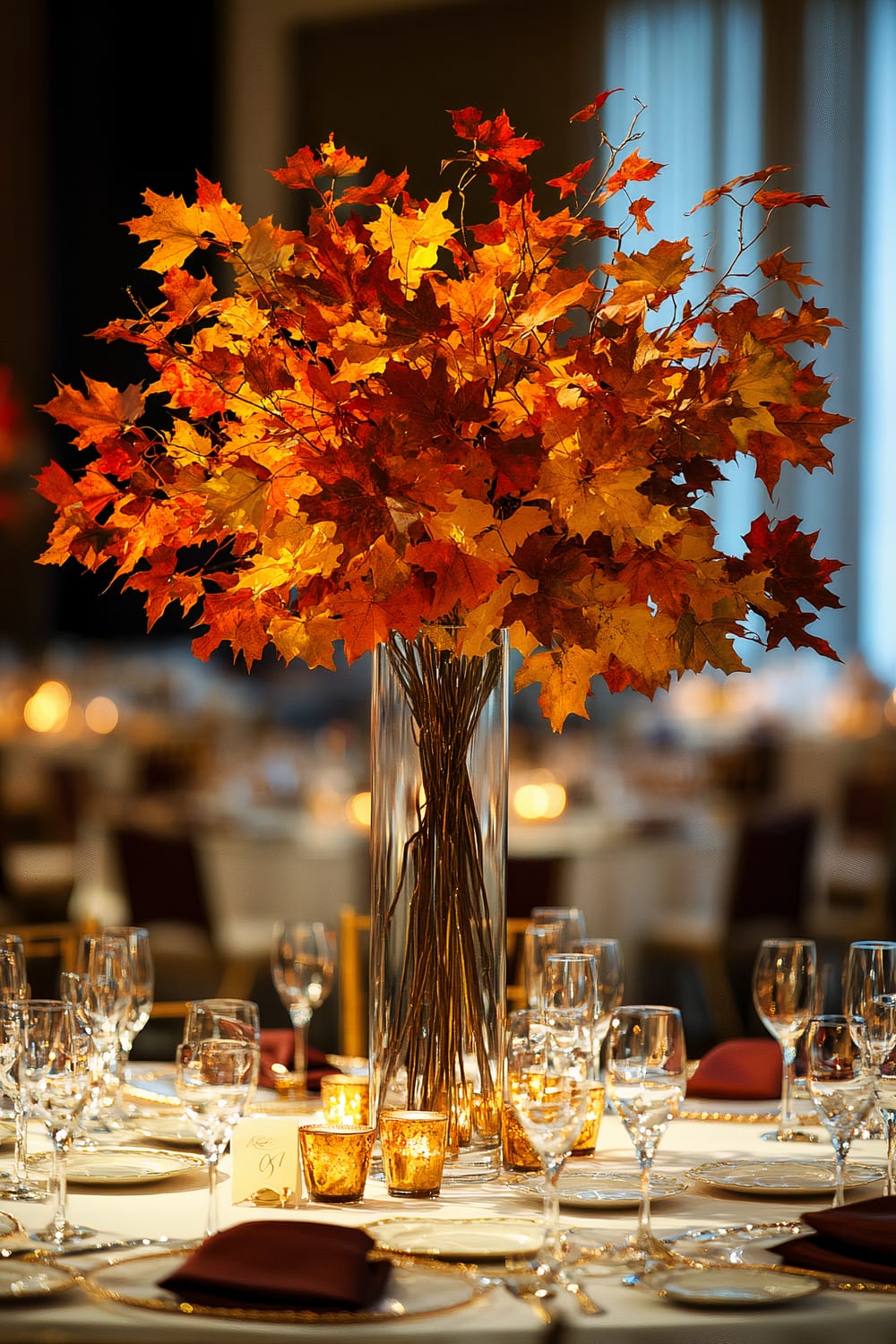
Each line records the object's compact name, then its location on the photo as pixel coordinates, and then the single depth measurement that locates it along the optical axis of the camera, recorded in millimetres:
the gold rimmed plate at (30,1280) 3256
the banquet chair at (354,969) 4693
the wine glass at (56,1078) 3447
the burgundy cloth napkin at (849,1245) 3361
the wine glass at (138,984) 3965
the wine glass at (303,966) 4226
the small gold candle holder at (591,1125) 3763
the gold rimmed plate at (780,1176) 3651
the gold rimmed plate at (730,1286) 3264
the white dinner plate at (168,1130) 3817
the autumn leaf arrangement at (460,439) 3473
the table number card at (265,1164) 3599
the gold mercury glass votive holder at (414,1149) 3568
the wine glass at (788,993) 3986
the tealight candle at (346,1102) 3842
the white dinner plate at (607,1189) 3566
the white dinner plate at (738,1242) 3413
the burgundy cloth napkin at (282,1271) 3240
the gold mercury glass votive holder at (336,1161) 3590
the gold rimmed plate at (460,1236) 3391
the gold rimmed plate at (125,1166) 3643
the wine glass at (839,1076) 3514
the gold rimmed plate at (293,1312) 3220
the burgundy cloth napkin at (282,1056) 4143
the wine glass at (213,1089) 3409
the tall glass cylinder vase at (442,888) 3644
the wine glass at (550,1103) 3323
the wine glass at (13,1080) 3544
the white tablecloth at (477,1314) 3201
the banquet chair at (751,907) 8225
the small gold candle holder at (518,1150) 3707
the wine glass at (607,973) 3982
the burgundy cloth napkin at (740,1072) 4134
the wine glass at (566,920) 4139
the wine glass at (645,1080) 3408
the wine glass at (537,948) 3907
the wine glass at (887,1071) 3533
